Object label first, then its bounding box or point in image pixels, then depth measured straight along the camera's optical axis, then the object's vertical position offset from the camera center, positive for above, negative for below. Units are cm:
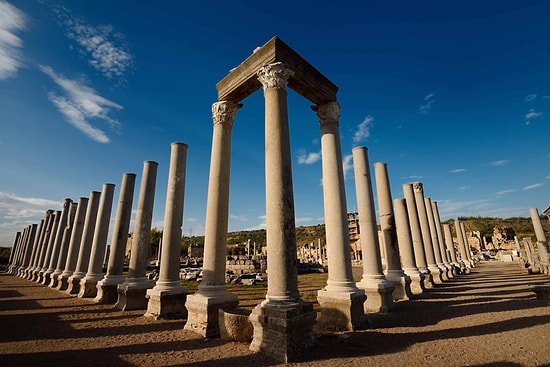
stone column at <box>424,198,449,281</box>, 2419 +149
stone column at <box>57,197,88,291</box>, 2197 +168
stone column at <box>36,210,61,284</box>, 2961 +256
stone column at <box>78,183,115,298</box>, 1762 +125
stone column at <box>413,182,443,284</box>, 2194 +201
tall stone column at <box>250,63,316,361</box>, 658 +37
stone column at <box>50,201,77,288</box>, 2421 +153
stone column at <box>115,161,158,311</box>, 1308 +40
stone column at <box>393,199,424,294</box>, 1712 +22
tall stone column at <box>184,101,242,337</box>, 875 +86
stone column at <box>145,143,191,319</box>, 1109 +45
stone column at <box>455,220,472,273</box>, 3736 +154
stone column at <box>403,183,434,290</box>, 1967 +116
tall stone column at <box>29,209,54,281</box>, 3214 +246
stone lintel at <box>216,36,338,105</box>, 915 +669
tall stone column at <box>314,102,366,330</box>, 890 +52
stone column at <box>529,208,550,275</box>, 2447 +126
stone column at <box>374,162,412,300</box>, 1457 +56
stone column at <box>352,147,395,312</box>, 1158 +66
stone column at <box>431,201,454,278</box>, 2625 +174
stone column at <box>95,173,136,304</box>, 1509 +104
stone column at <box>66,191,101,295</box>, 1962 +122
